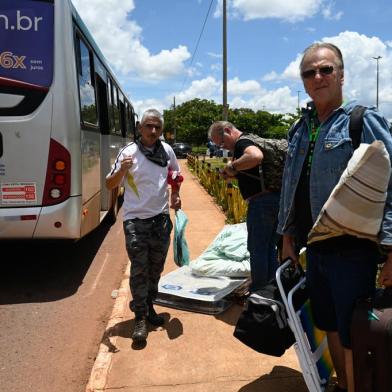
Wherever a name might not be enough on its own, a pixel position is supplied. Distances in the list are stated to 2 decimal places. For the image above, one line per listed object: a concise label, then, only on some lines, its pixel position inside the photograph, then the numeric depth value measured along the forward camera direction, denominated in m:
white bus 4.90
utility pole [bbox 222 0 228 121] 19.28
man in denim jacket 2.29
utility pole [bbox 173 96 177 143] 69.21
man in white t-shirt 4.02
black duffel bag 2.67
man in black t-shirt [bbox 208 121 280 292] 4.00
